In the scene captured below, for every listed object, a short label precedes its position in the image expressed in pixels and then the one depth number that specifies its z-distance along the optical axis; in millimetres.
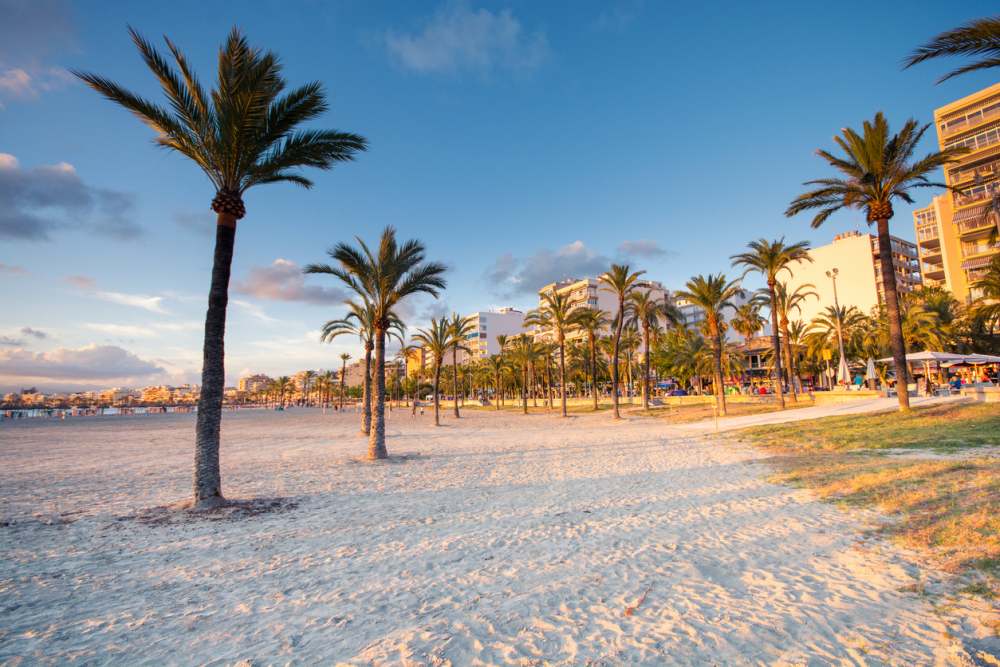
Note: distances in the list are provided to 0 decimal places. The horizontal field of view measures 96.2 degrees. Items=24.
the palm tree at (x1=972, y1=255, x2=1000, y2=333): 30172
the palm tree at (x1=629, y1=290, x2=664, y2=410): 42469
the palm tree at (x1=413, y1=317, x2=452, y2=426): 41719
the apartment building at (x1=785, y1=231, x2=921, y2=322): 80656
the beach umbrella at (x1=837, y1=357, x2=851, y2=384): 34844
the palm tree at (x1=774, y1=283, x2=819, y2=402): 36500
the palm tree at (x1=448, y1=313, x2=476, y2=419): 43688
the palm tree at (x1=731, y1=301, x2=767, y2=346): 58594
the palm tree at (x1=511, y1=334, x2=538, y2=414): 55875
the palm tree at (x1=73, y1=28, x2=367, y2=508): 10234
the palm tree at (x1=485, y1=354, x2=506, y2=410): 64062
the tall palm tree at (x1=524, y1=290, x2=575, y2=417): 42250
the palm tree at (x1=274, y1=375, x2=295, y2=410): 138738
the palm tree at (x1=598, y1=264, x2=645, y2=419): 37031
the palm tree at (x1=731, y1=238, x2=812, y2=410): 32250
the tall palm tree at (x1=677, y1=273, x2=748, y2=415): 34000
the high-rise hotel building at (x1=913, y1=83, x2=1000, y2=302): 53719
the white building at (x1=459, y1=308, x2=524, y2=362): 141000
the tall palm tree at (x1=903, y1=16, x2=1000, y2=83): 9891
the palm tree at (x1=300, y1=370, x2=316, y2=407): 134500
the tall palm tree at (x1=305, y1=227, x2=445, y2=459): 17953
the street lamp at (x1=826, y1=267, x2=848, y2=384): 35069
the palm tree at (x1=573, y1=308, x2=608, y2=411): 43459
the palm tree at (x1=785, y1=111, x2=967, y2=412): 20062
